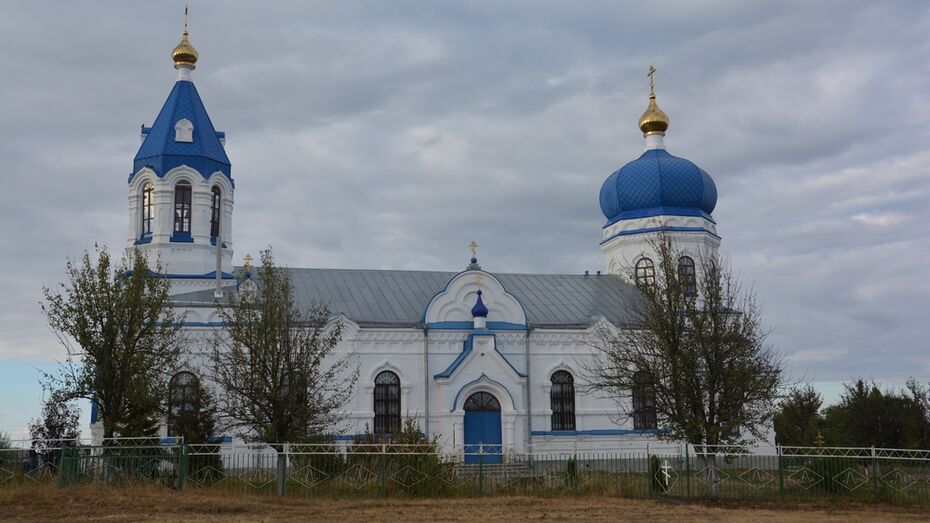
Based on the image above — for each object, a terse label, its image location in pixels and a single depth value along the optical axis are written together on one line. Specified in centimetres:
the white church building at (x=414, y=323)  2594
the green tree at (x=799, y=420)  3609
